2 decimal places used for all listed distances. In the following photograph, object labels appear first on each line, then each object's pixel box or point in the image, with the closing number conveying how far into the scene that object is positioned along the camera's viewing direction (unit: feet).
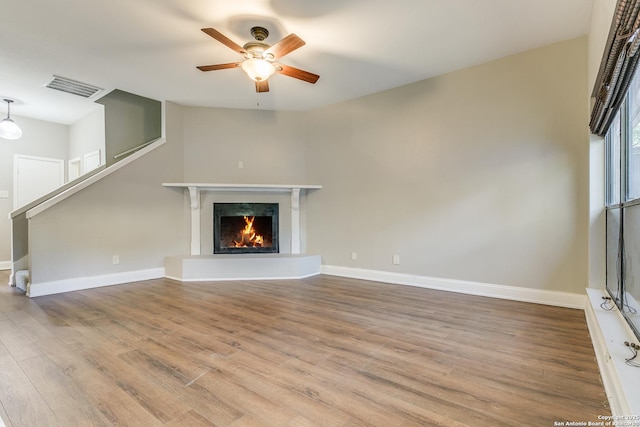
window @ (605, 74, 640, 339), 5.84
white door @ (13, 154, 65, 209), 18.15
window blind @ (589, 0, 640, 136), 4.15
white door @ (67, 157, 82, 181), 19.94
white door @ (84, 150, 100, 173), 17.93
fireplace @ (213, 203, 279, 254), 16.22
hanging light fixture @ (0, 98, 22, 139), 15.55
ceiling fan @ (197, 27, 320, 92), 8.32
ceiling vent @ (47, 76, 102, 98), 13.38
